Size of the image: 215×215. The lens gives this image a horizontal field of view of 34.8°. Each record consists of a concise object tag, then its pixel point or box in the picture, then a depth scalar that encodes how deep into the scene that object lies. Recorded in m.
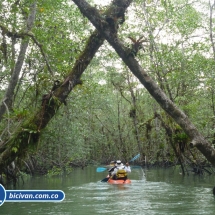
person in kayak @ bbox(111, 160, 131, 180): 14.82
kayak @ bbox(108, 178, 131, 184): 14.66
